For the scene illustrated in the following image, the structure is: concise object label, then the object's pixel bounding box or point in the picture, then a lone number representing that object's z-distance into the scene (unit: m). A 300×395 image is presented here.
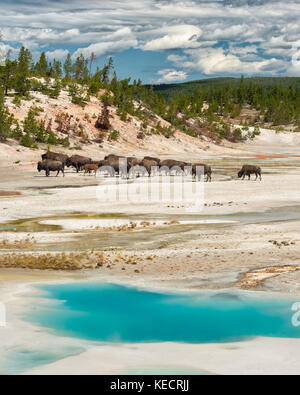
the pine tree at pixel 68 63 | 135.30
